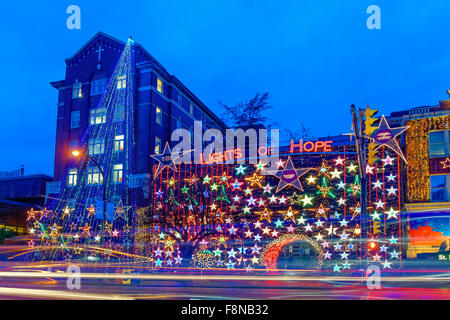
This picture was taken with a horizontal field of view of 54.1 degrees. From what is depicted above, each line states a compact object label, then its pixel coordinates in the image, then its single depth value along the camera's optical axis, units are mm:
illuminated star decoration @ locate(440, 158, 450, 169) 29672
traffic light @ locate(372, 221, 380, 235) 17828
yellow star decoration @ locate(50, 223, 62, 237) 42250
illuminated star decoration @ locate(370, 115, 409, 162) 27984
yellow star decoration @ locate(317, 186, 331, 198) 29734
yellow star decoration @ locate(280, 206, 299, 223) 30578
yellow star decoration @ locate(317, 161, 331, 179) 29891
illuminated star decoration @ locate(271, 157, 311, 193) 30531
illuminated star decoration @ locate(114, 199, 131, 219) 36062
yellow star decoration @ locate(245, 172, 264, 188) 32156
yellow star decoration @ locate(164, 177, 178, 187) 35438
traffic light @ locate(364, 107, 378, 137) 16188
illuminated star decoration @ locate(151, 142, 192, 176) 35656
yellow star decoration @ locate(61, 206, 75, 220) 45744
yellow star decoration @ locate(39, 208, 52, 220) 42462
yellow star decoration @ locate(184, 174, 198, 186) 34438
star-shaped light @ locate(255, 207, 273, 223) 31328
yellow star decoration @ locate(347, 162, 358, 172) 29342
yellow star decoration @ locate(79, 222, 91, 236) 40997
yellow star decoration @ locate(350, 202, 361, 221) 28684
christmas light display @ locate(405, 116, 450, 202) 29922
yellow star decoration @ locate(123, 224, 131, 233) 37000
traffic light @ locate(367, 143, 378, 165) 23719
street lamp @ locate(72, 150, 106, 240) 25484
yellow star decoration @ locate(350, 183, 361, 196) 28945
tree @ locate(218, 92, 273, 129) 53312
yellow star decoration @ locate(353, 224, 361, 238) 28078
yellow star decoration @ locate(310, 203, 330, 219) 29609
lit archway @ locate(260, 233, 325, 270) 29984
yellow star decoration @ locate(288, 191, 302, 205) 30672
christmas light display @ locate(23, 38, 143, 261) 40681
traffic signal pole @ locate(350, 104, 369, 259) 16094
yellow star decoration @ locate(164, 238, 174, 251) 33512
